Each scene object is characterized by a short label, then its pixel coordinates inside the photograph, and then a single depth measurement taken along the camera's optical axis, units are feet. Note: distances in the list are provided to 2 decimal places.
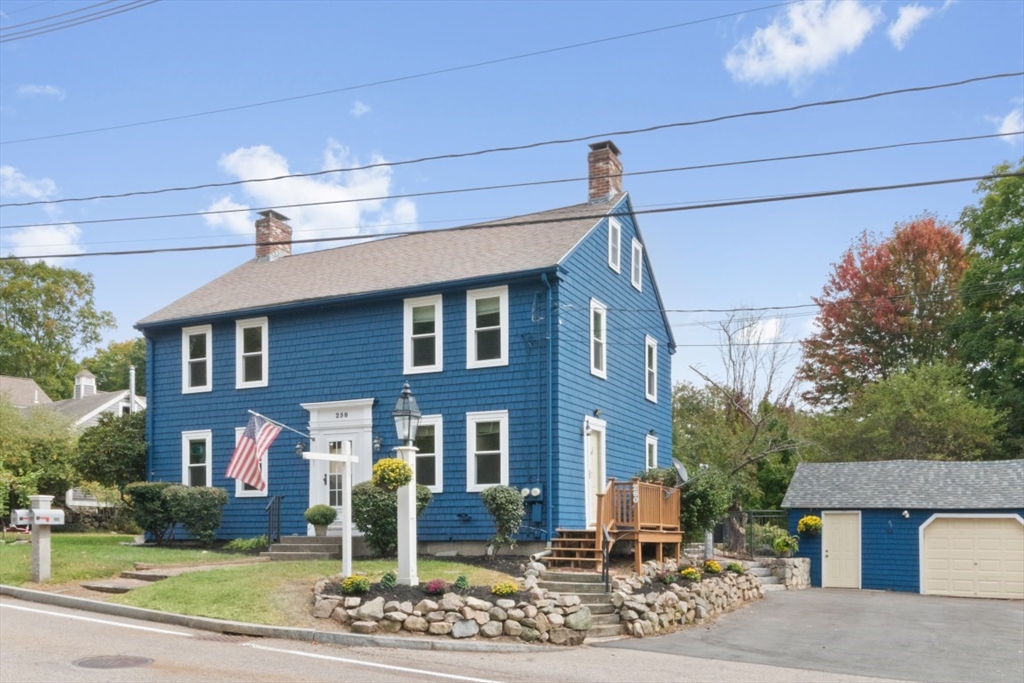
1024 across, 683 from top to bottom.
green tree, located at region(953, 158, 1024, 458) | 116.88
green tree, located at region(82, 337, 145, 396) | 213.25
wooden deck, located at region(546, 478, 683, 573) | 58.23
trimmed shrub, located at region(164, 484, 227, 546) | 71.67
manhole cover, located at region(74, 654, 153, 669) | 33.73
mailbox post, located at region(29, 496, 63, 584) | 54.08
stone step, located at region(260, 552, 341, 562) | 64.08
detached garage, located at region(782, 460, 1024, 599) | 80.38
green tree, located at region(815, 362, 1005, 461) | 108.99
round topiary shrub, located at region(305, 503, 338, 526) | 66.85
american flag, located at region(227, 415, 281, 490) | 61.87
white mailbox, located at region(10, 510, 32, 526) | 53.78
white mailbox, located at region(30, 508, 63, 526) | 53.62
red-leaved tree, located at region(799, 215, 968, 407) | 131.34
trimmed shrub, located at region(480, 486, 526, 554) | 60.23
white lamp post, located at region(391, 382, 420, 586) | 48.14
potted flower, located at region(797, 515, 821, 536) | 87.25
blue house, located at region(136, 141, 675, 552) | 64.44
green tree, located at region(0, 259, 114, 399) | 186.70
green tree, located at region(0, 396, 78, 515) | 95.96
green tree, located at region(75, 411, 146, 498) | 79.15
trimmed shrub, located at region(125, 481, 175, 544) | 72.95
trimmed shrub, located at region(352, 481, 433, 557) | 60.90
